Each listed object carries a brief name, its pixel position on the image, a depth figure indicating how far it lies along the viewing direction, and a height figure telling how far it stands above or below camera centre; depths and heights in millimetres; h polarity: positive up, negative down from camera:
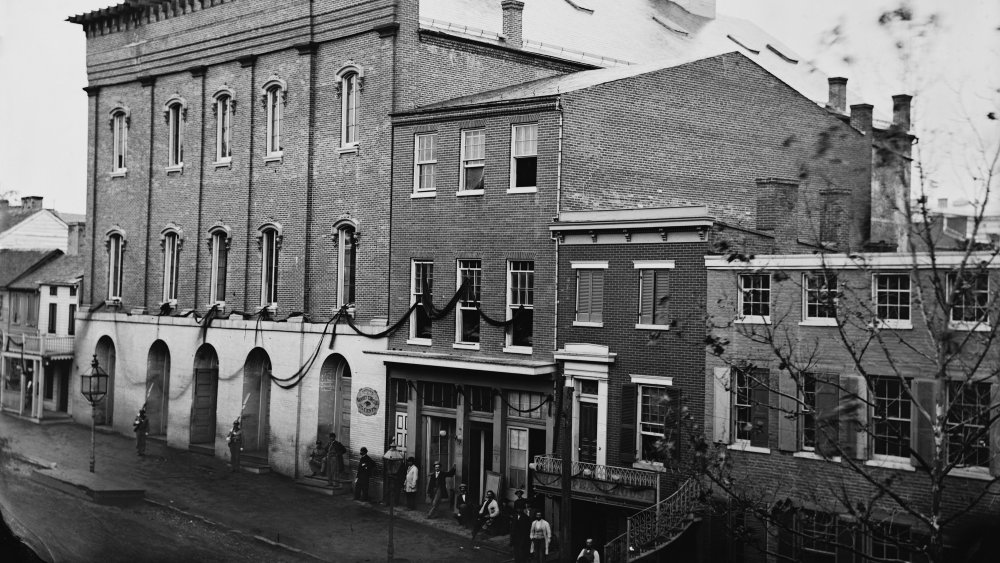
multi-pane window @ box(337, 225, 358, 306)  29797 +973
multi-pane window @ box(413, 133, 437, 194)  27016 +3608
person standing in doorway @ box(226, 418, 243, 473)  31538 -4535
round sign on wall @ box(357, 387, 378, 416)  27922 -2752
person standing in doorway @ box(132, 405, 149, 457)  33781 -4476
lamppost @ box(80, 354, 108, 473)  30172 -2984
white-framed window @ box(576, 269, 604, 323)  23156 +179
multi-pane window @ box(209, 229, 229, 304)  34688 +1039
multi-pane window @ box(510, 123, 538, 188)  24797 +3503
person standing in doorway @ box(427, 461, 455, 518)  25325 -4576
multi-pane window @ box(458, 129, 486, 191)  25719 +3534
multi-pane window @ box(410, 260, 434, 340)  27094 +165
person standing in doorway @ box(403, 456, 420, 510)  26078 -4649
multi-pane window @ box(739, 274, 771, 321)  20125 +225
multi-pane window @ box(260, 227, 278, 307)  32594 +918
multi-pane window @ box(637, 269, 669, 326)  21891 +177
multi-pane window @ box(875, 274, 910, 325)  17906 +218
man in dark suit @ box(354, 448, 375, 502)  27234 -4646
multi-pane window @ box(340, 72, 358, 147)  30016 +5512
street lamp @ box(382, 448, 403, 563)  26641 -4141
